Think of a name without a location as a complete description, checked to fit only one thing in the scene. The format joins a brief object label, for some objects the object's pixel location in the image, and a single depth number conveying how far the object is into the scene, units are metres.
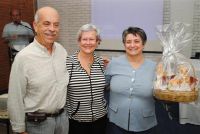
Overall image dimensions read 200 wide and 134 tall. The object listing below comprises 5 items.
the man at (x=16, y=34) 4.91
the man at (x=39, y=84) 1.79
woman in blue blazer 1.95
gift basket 1.83
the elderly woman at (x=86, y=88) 1.99
